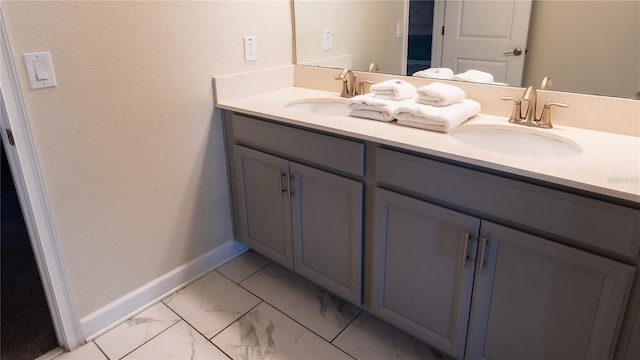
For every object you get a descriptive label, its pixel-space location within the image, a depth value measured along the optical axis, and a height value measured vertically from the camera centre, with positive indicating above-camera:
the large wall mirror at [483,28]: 1.43 -0.06
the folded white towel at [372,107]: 1.62 -0.30
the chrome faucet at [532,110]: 1.51 -0.30
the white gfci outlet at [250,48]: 2.04 -0.10
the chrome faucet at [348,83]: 2.03 -0.27
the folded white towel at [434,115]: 1.47 -0.31
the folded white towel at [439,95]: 1.60 -0.26
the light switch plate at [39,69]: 1.38 -0.12
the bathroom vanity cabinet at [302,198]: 1.63 -0.69
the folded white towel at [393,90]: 1.75 -0.26
